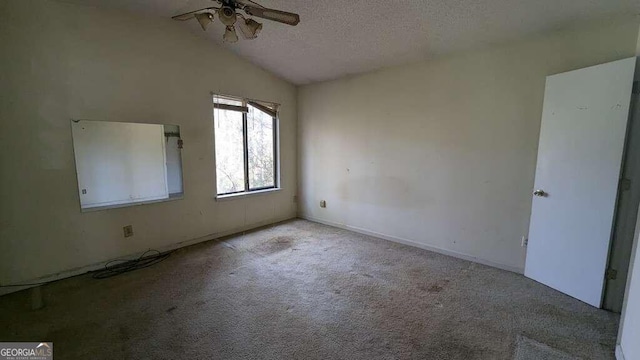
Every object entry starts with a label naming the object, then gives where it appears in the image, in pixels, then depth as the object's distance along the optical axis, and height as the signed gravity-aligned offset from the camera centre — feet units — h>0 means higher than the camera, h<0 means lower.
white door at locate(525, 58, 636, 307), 6.94 -0.59
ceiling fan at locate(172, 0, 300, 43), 6.49 +3.36
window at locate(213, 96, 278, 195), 12.69 +0.43
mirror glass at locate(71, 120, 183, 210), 9.04 -0.36
